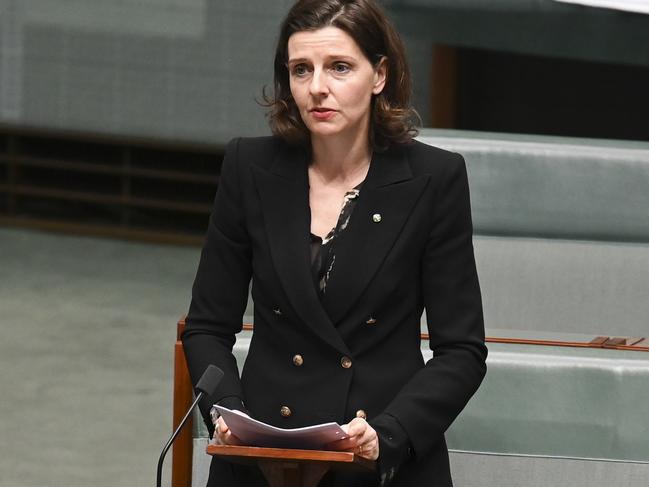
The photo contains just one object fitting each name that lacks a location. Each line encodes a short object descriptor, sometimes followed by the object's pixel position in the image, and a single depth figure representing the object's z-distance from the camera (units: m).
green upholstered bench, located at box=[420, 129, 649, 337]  11.64
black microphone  9.33
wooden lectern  9.22
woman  9.41
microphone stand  9.25
